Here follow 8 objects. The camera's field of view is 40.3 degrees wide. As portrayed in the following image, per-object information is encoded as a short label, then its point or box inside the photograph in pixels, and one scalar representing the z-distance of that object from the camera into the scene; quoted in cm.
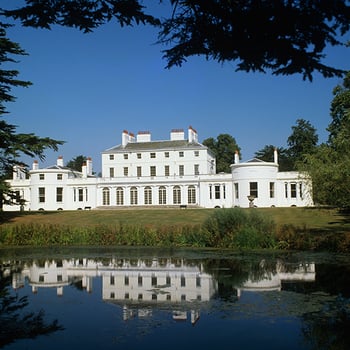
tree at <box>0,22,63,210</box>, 3127
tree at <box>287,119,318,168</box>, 6725
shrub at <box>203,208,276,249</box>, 2091
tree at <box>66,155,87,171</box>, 9162
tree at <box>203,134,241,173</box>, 7052
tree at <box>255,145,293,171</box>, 7216
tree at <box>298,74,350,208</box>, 2150
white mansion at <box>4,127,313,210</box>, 4694
